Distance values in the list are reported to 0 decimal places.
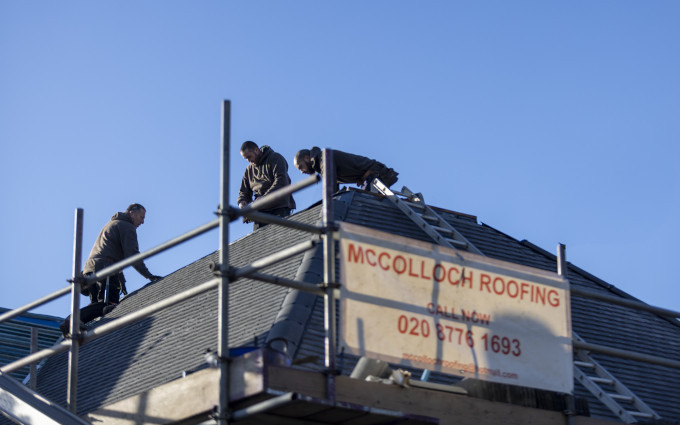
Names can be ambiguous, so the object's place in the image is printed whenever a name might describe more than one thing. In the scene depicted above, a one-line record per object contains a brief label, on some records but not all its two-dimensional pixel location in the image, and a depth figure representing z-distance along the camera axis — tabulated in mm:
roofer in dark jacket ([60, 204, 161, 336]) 17172
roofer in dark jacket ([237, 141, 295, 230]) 16312
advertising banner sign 9484
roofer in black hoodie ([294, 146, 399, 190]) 15898
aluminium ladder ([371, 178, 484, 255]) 14164
